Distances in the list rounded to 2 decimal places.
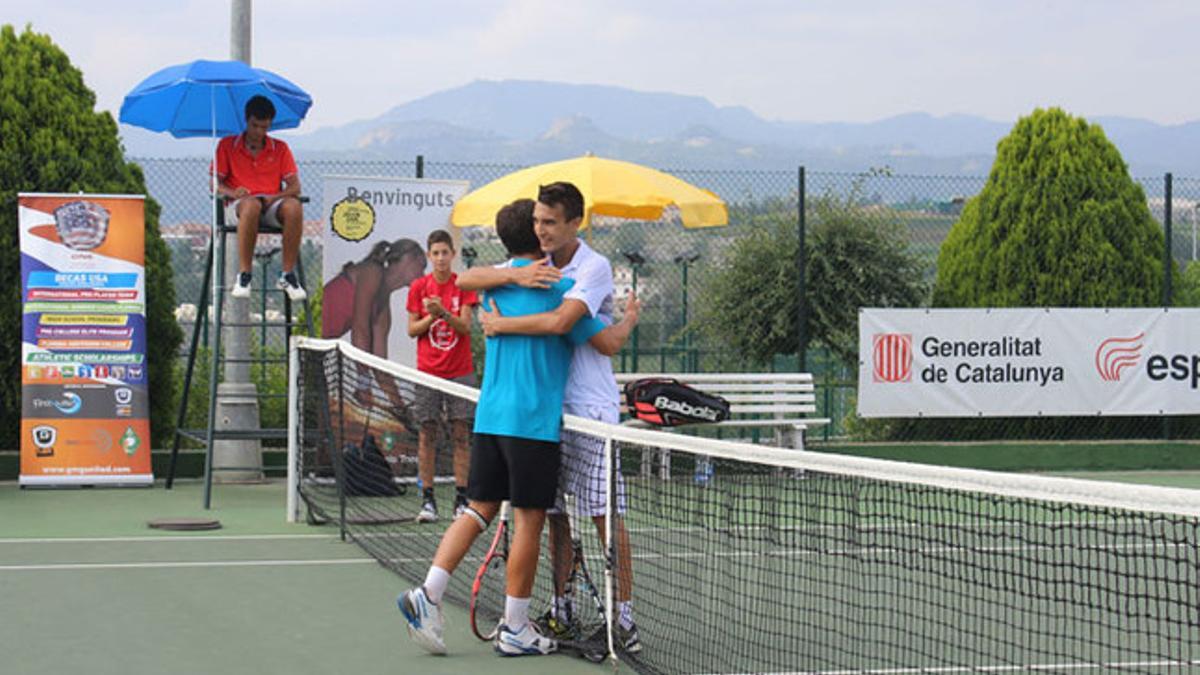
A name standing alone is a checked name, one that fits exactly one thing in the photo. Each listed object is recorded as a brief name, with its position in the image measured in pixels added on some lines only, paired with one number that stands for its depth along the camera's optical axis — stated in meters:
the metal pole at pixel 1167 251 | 16.24
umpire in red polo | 12.29
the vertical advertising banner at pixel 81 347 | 12.95
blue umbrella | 12.56
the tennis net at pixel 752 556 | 6.30
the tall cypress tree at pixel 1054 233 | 16.36
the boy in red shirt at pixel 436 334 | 11.00
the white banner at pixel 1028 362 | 15.36
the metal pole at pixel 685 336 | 15.77
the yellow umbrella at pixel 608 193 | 13.14
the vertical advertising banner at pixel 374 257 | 13.38
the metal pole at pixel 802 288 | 15.48
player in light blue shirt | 6.95
